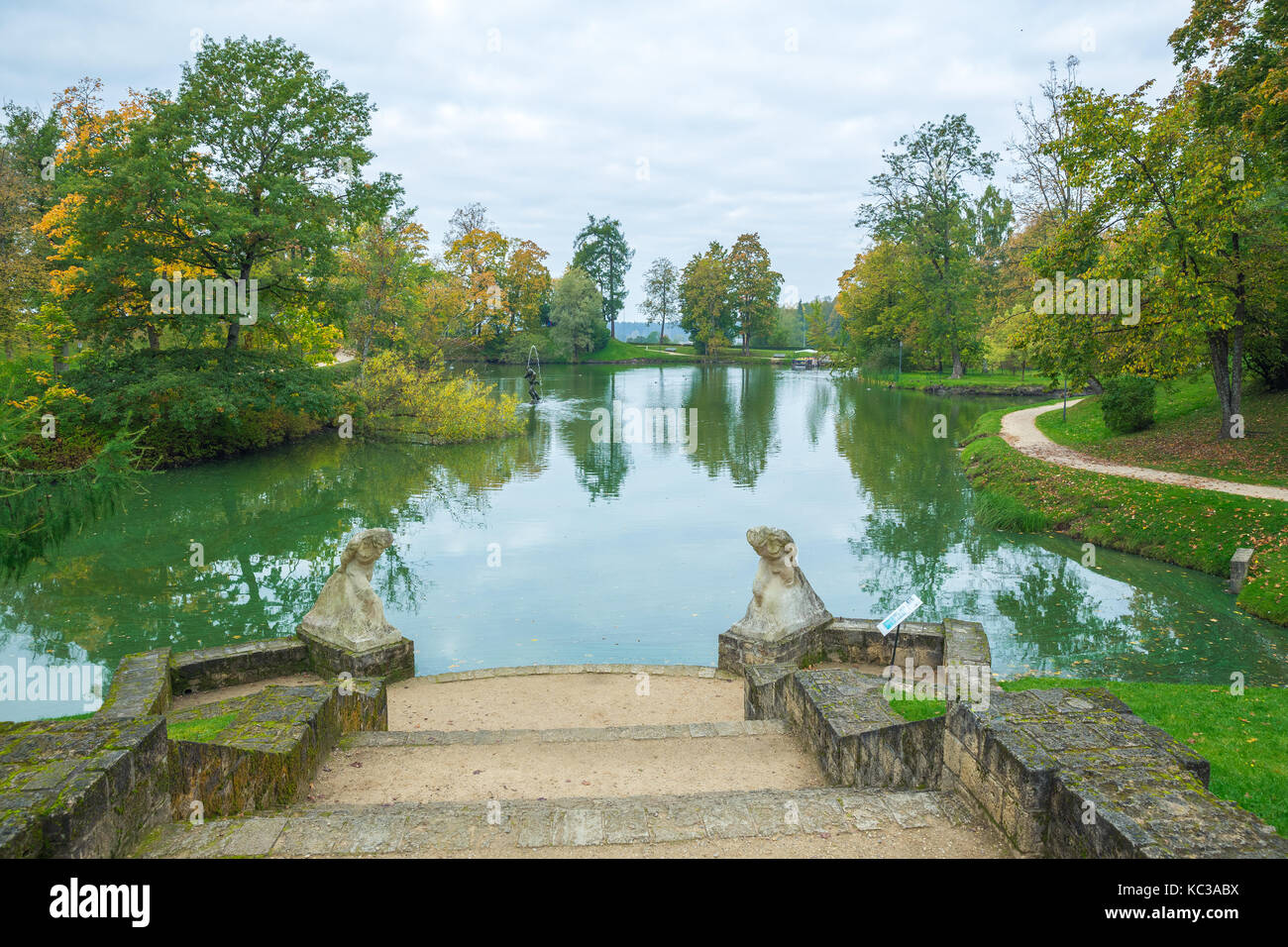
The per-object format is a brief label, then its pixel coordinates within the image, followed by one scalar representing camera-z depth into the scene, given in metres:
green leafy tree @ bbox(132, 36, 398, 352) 22.33
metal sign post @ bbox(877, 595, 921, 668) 6.68
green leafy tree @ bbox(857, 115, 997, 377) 48.09
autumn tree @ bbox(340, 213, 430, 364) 33.41
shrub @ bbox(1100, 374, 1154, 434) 23.48
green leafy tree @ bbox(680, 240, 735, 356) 89.31
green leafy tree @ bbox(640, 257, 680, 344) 102.31
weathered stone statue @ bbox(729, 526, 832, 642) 8.77
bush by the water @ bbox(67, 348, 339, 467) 22.33
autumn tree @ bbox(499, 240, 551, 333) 52.59
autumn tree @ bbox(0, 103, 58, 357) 26.34
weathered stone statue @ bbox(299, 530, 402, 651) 8.78
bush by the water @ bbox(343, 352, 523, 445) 30.67
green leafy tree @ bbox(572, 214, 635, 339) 97.62
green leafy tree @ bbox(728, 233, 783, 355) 89.81
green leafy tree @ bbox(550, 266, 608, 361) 77.81
